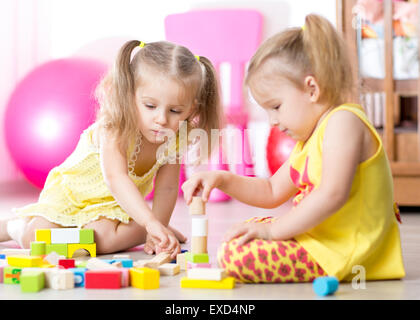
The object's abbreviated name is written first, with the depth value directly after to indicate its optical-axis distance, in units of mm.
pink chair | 2867
